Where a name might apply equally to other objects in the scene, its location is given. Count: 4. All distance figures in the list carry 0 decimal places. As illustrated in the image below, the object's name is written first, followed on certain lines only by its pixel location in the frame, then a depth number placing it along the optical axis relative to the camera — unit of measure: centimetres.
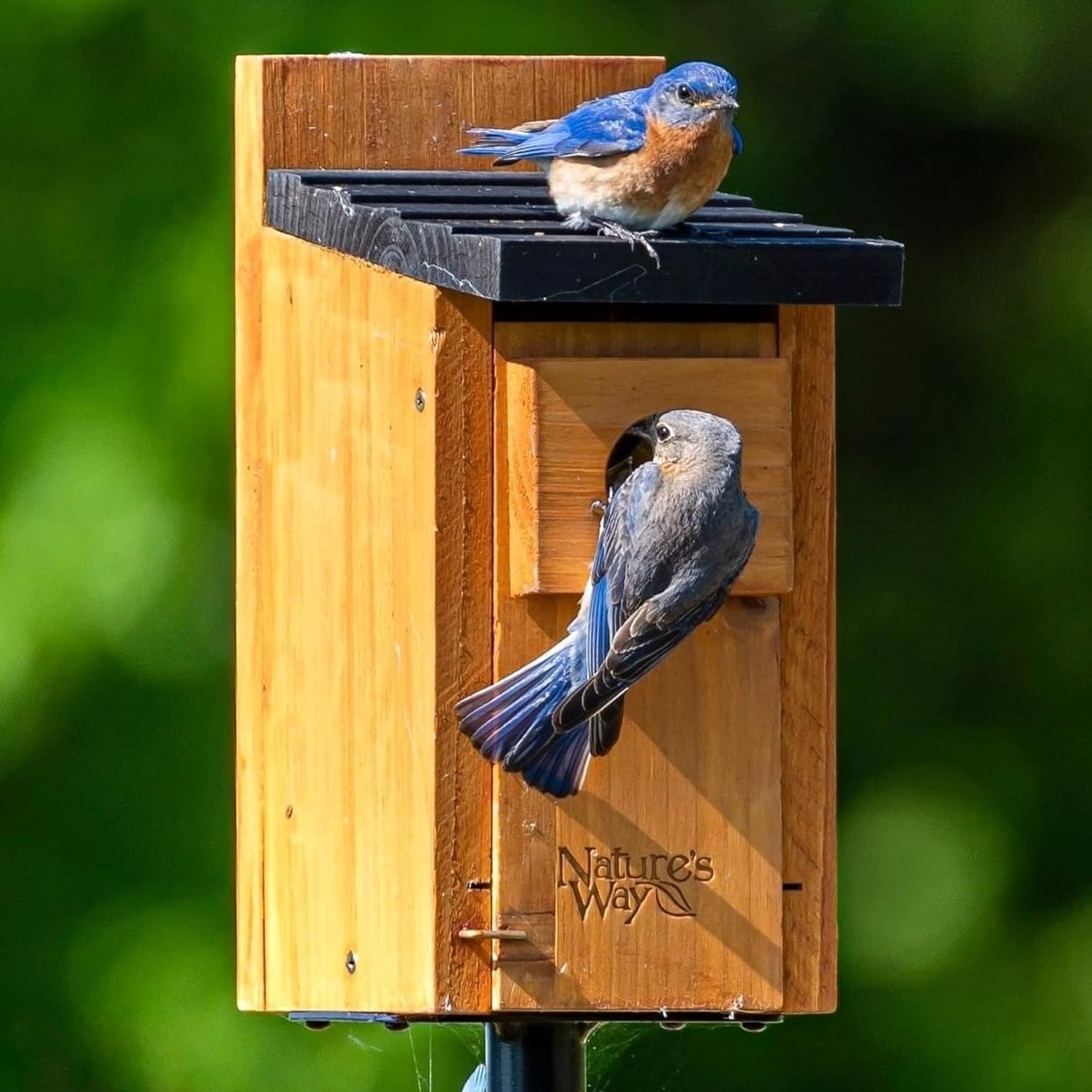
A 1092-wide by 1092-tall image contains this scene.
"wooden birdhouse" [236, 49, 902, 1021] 722
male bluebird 752
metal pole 757
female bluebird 707
